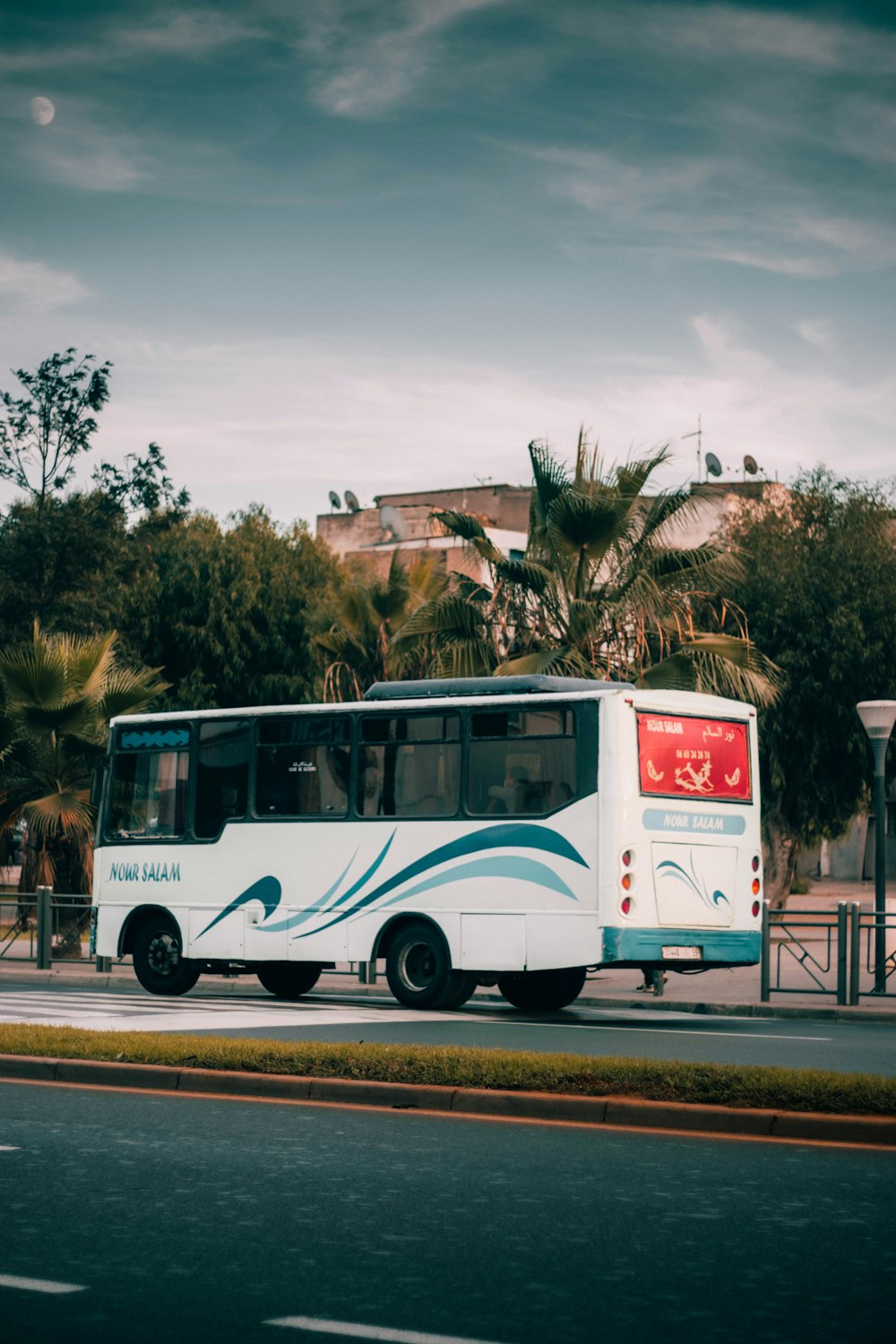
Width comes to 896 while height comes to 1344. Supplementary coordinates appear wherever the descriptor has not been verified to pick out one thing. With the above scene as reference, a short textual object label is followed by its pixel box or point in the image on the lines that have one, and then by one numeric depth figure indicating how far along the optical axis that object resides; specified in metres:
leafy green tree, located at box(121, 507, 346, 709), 51.69
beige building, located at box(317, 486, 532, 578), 79.56
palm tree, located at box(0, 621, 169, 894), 27.50
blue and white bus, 18.44
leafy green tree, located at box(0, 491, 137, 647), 51.16
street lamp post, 22.22
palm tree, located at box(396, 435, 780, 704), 24.70
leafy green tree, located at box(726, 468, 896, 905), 38.59
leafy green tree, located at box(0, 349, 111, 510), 52.00
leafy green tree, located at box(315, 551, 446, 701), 38.34
